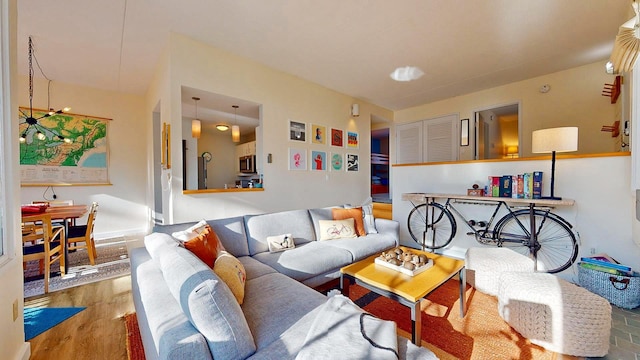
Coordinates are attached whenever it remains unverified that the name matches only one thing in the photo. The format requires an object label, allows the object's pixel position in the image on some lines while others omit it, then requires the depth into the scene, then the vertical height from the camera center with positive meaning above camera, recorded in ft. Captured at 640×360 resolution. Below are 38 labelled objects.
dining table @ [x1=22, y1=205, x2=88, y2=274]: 9.87 -1.54
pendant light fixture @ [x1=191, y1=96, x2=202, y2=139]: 14.83 +2.89
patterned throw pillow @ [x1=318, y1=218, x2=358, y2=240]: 9.92 -2.13
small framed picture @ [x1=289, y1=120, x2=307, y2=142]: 14.03 +2.64
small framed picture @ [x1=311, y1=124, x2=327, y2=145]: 15.05 +2.63
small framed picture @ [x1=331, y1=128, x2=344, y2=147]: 16.16 +2.59
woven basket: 7.25 -3.31
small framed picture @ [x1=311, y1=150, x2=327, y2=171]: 15.10 +1.02
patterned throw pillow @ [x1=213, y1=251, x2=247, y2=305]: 5.00 -2.04
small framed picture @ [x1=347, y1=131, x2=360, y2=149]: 17.21 +2.62
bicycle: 9.48 -2.29
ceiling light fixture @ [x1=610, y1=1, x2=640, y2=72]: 5.94 +3.51
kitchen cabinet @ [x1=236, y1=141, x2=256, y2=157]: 22.99 +2.71
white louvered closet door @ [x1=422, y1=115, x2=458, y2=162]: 17.47 +2.79
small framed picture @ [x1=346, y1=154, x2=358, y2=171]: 17.16 +1.04
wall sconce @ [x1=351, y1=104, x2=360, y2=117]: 17.02 +4.59
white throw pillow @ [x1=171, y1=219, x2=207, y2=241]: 6.23 -1.49
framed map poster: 13.83 +1.55
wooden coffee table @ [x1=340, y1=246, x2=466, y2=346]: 5.37 -2.58
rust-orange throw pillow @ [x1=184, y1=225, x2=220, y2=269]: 5.92 -1.75
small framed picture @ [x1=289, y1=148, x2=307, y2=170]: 14.07 +1.03
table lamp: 8.47 +1.26
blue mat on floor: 6.45 -4.01
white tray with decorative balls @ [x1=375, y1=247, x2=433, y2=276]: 6.64 -2.40
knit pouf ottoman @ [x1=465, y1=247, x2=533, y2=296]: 7.93 -2.88
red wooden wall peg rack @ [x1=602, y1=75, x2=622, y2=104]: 10.91 +4.05
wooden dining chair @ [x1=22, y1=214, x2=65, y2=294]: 8.54 -2.51
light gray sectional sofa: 3.43 -2.31
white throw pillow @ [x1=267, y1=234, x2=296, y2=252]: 8.58 -2.32
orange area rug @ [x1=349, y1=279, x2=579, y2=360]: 5.56 -3.92
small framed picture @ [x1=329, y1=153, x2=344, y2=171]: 16.17 +0.97
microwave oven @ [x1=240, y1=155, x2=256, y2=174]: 22.15 +1.17
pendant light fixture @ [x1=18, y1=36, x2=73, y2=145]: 13.33 +2.61
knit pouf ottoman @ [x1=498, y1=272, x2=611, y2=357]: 5.37 -3.15
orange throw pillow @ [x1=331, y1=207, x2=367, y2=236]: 10.61 -1.69
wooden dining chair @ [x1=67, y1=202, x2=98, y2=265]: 10.82 -2.58
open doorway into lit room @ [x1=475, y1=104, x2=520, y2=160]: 16.85 +3.63
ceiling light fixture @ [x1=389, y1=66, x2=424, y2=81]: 13.22 +5.72
